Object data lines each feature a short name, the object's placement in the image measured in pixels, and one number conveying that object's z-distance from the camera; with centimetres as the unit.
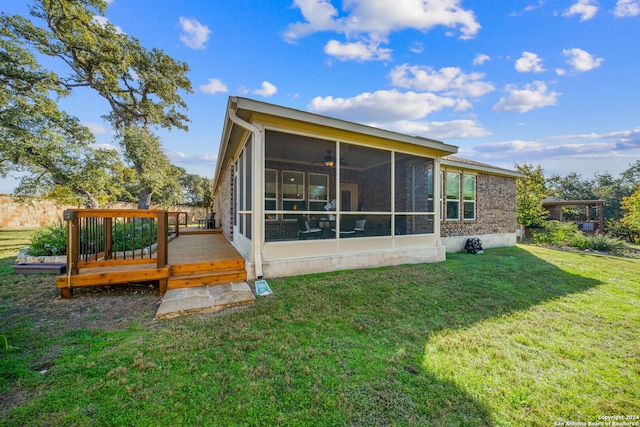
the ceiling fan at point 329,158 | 592
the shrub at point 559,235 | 1085
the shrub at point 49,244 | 520
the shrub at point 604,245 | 971
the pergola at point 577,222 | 1530
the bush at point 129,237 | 586
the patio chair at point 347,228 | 555
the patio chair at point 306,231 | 506
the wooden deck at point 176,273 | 352
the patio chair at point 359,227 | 590
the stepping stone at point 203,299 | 318
